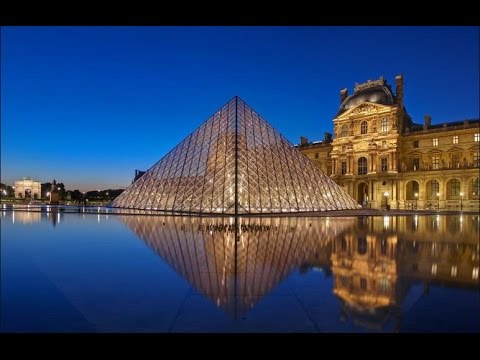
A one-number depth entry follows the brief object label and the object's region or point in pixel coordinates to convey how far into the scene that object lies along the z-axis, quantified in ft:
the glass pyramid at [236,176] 78.07
